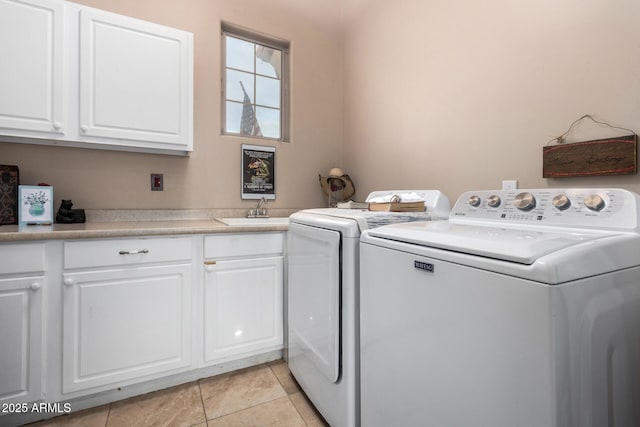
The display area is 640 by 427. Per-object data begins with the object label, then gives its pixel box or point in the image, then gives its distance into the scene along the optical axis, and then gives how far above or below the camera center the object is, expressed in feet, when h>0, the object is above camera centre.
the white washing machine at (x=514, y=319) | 2.15 -0.85
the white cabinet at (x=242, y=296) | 5.88 -1.53
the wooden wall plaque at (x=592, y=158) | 3.78 +0.78
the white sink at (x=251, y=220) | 7.28 -0.03
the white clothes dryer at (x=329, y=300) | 4.14 -1.24
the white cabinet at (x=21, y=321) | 4.48 -1.50
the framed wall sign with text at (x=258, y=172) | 8.21 +1.28
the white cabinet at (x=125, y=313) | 4.89 -1.57
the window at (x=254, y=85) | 8.31 +3.80
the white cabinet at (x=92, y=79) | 5.20 +2.63
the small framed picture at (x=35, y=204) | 5.58 +0.30
